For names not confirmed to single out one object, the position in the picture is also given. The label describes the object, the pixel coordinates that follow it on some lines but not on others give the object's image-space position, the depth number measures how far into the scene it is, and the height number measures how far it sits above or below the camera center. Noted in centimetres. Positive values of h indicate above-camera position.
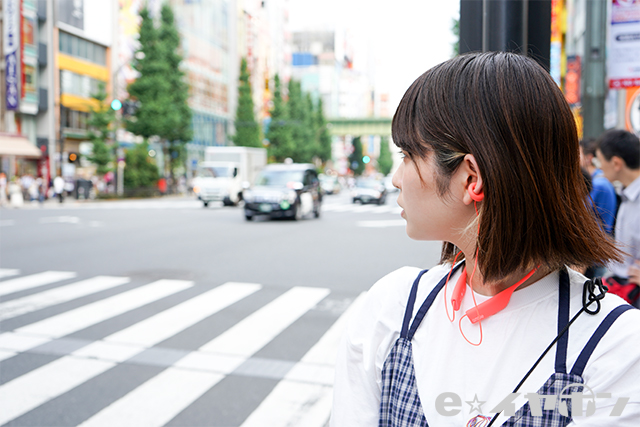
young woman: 102 -17
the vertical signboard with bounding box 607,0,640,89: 558 +134
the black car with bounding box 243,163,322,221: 1780 -35
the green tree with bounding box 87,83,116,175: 3244 +255
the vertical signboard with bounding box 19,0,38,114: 3262 +675
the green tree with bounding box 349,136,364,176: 11950 +539
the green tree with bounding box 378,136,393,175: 16050 +639
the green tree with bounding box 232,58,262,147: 5612 +584
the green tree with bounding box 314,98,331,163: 7881 +637
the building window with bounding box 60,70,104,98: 3710 +627
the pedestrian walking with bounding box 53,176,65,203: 2845 -33
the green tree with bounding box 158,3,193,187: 3744 +559
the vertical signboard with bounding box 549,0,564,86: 2668 +765
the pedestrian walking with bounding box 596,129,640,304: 329 -1
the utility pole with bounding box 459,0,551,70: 185 +50
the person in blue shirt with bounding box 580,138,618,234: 408 -7
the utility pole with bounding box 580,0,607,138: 788 +177
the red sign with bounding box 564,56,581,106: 1908 +337
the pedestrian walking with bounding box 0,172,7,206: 2612 -46
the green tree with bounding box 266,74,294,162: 6259 +546
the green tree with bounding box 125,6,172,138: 3662 +594
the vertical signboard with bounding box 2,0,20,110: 2928 +677
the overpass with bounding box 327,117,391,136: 7544 +756
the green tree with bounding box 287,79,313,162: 6819 +706
